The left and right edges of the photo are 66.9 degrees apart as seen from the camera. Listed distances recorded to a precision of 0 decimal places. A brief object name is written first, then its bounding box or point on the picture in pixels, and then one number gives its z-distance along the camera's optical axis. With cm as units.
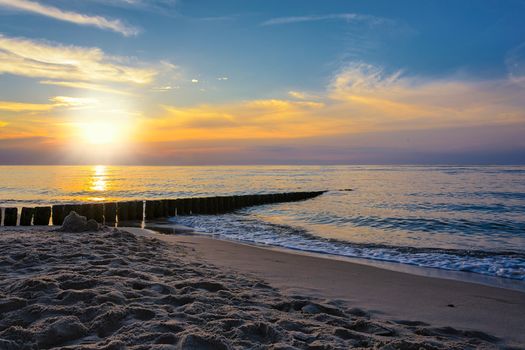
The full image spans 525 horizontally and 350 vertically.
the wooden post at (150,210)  1794
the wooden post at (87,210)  1469
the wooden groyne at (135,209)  1319
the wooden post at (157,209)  1825
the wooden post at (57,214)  1373
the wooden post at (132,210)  1681
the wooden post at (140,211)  1723
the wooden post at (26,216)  1286
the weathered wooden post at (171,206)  1906
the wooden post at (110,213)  1564
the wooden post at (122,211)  1642
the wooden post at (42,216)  1320
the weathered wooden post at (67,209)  1398
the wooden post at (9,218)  1251
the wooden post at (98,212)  1517
